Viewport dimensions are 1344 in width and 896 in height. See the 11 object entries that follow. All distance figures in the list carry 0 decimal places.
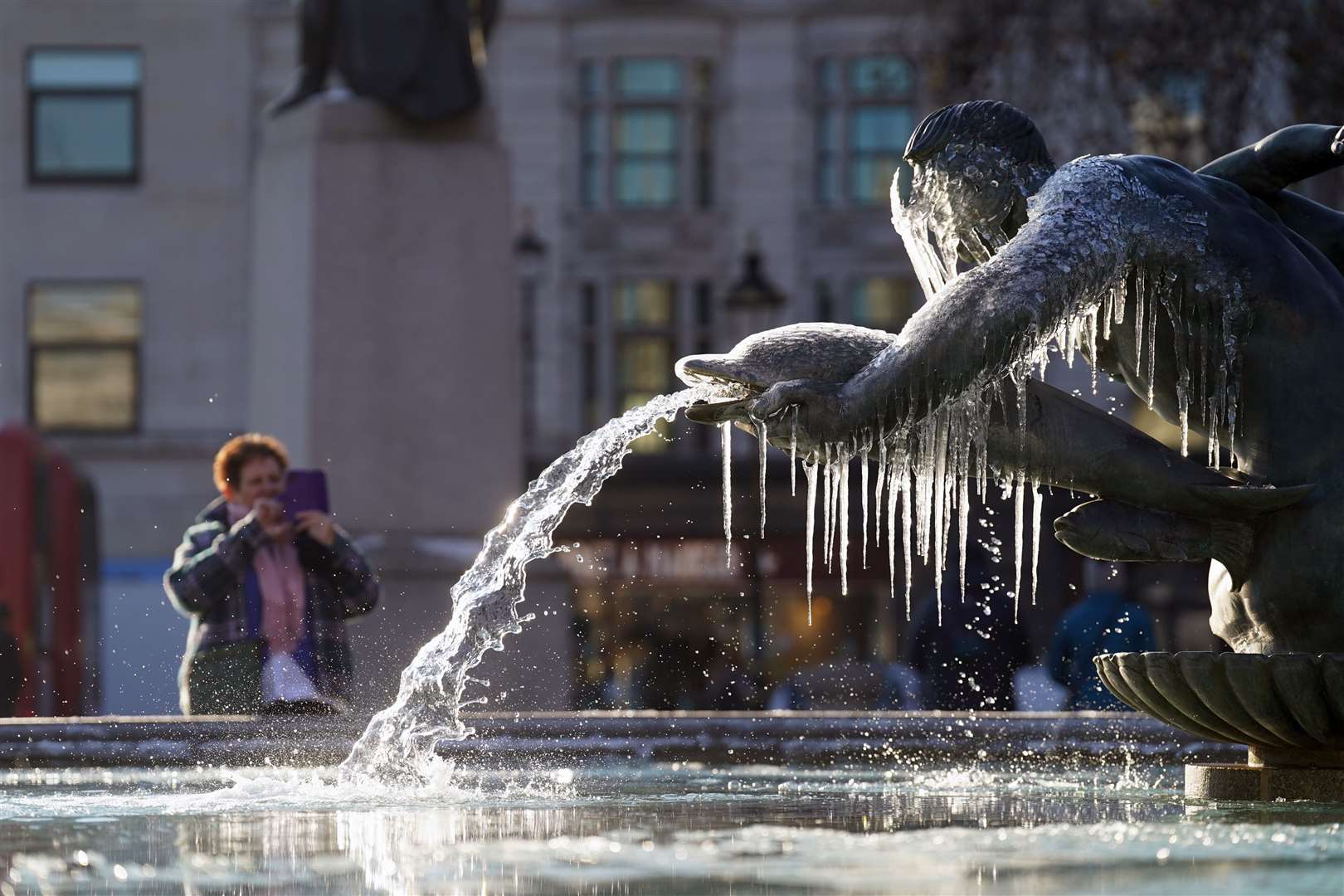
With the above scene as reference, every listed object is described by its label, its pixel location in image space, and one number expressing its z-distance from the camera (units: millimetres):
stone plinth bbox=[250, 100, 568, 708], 21872
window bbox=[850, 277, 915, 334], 52563
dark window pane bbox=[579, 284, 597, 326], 52862
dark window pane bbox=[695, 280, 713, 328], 52563
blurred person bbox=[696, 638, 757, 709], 33414
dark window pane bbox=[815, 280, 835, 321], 52712
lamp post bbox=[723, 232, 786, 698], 34001
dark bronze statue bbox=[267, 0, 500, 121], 22359
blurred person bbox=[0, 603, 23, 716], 22946
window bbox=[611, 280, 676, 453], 52363
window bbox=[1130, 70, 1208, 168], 35125
